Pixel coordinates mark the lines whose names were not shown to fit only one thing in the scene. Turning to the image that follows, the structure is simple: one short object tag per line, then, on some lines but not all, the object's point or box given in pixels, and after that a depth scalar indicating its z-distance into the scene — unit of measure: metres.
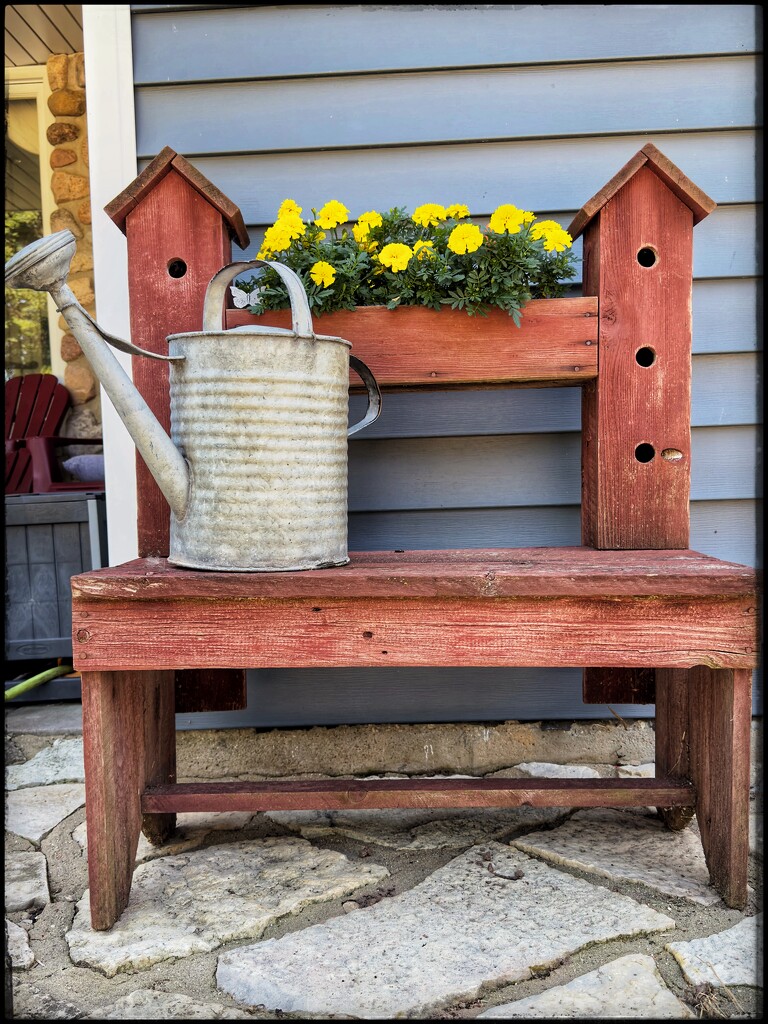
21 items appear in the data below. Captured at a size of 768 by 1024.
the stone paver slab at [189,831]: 1.58
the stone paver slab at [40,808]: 1.72
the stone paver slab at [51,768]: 2.00
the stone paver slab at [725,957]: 1.14
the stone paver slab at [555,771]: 1.92
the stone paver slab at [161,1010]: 1.07
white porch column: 1.87
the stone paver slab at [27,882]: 1.40
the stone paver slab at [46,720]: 2.33
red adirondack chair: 3.01
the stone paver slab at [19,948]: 1.21
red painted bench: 1.28
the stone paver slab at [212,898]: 1.23
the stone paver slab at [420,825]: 1.61
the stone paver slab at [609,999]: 1.06
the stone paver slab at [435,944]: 1.10
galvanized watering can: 1.30
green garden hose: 2.44
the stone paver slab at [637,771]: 1.90
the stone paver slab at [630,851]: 1.41
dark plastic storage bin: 2.69
